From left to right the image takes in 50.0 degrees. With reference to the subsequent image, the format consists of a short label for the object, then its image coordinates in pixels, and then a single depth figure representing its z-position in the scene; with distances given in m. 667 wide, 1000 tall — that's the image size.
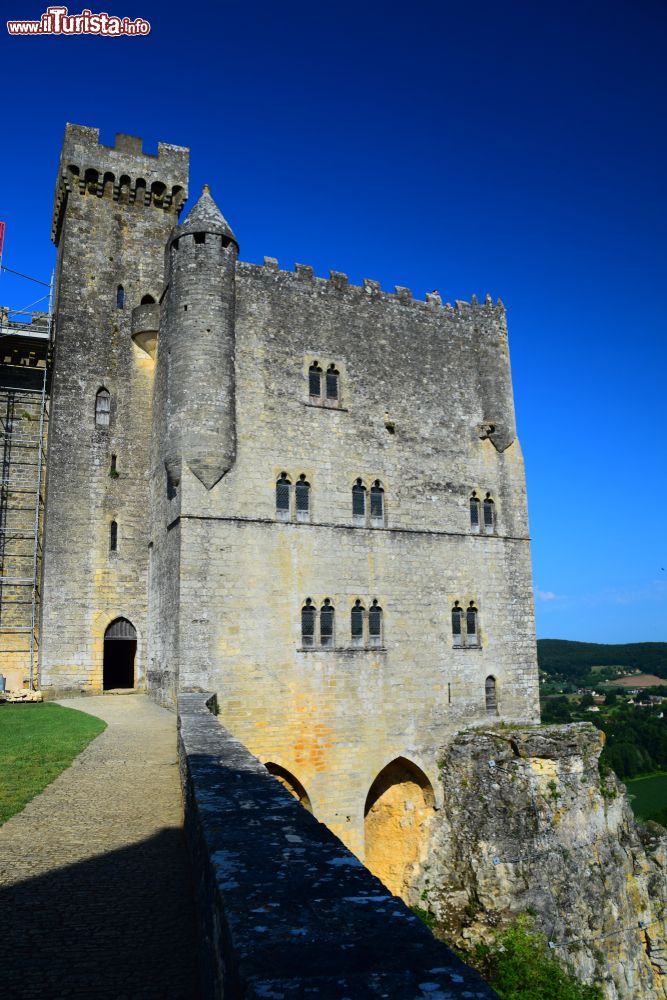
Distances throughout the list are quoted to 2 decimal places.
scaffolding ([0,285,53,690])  21.78
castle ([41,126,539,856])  18.27
